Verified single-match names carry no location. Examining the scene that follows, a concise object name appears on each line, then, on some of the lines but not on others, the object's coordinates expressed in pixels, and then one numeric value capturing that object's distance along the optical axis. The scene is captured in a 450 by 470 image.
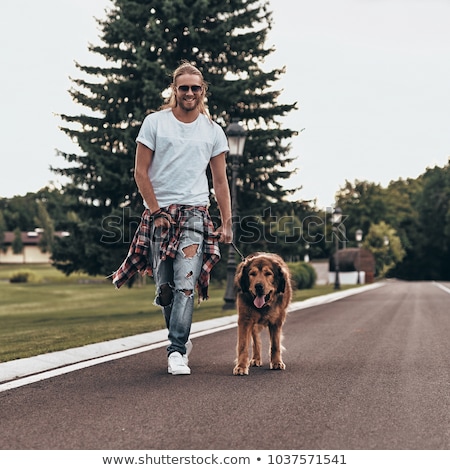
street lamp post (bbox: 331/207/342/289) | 36.96
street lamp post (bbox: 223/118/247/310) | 17.58
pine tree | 21.72
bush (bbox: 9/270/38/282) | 54.16
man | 6.15
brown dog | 6.38
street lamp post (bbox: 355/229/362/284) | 66.88
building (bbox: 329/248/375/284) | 67.50
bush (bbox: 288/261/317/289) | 40.22
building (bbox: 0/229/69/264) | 112.12
